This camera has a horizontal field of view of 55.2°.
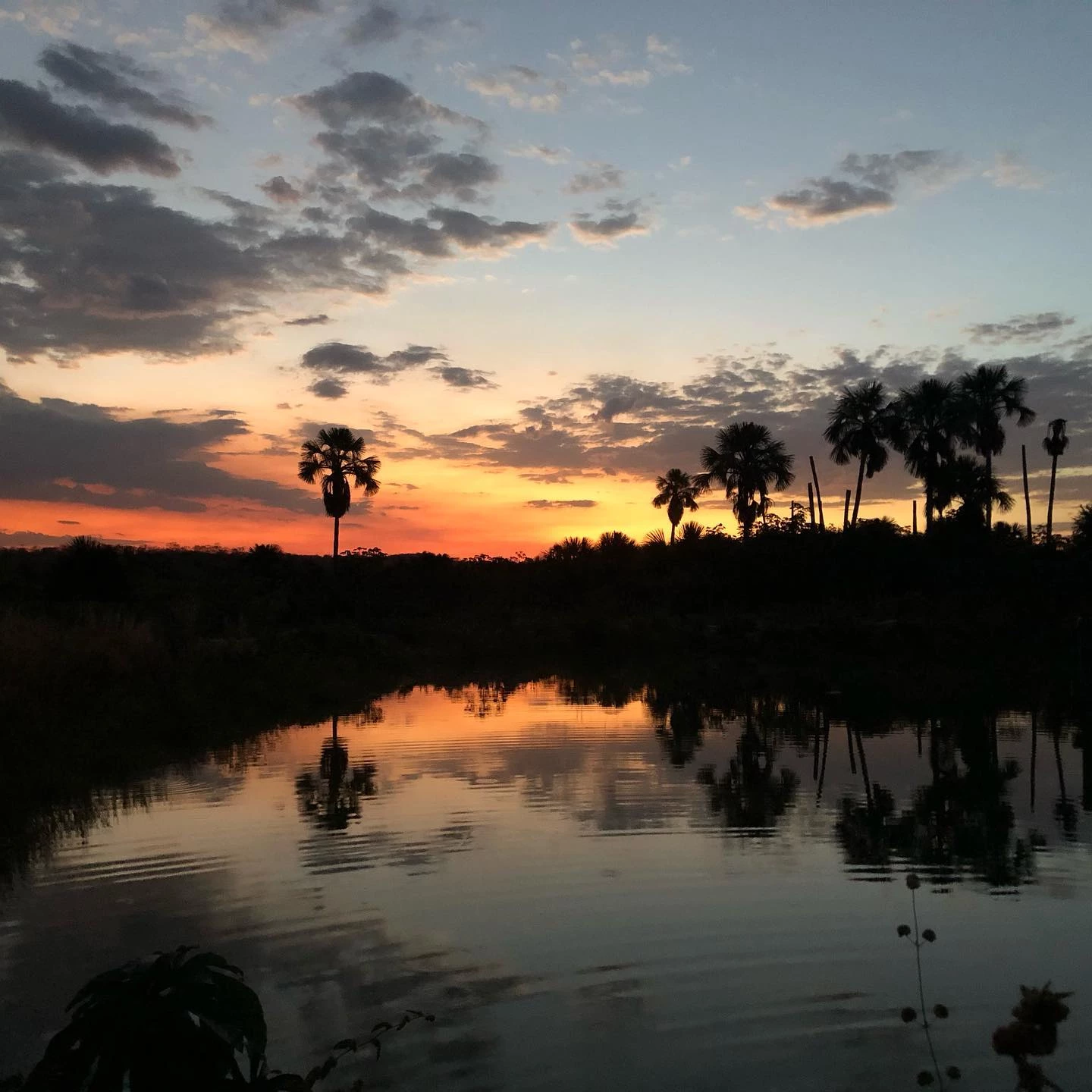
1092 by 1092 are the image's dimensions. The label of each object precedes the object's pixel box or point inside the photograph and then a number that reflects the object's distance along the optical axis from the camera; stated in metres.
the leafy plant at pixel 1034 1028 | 2.67
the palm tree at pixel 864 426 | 52.22
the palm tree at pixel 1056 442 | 58.16
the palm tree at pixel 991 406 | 53.16
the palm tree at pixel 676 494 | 67.06
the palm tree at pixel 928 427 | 51.66
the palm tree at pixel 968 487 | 51.19
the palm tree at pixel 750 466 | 56.75
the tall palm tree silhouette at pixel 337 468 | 53.75
